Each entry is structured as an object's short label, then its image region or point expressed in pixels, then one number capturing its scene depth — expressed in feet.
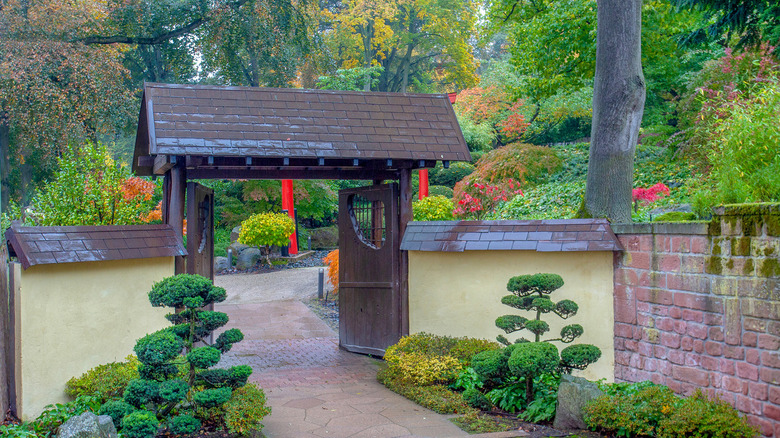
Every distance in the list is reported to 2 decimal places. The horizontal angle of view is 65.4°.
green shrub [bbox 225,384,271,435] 15.16
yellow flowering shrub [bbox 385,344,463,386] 20.55
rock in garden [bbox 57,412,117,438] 13.60
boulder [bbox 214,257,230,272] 57.70
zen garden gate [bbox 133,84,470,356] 22.49
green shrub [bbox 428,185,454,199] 67.82
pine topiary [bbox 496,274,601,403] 16.75
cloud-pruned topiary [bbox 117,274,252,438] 15.07
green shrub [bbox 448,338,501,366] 21.29
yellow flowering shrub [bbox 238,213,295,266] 56.24
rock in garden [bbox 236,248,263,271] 57.93
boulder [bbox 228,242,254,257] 60.13
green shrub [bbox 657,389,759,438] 14.11
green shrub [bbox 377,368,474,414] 18.54
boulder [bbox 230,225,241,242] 65.72
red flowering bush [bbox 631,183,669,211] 33.58
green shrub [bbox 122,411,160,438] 14.34
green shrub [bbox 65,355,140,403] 17.34
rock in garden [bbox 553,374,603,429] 16.14
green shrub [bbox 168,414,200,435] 14.96
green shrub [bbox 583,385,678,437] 14.97
